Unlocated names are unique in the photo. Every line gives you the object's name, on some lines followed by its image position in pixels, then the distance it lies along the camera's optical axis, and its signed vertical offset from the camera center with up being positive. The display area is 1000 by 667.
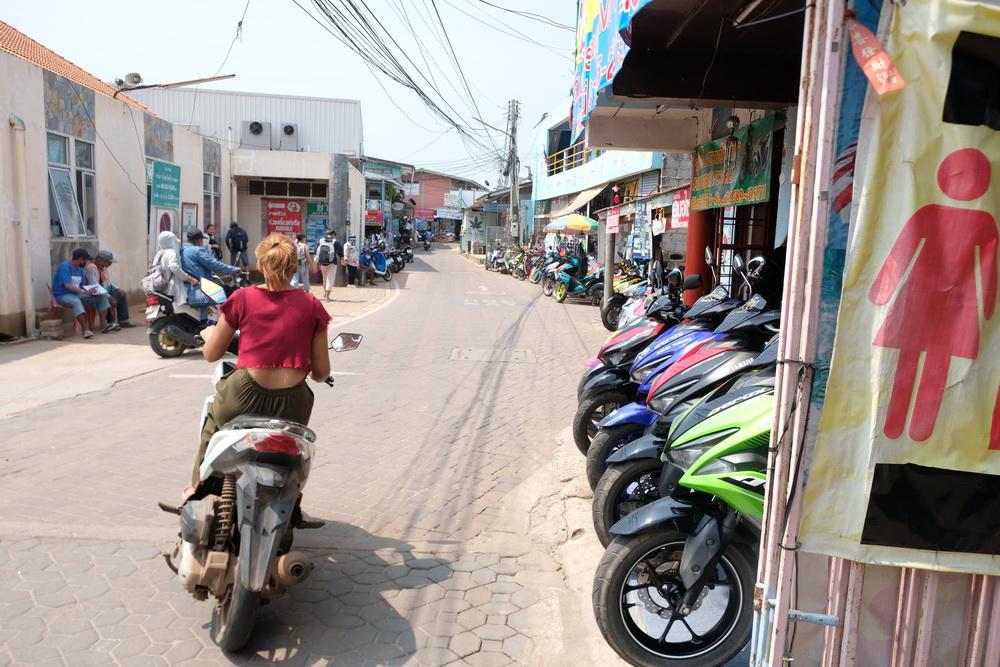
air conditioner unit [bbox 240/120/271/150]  32.50 +4.01
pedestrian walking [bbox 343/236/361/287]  21.83 -0.59
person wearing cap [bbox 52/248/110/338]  11.27 -0.96
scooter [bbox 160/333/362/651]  3.04 -1.19
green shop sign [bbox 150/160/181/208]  15.70 +0.88
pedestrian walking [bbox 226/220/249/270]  21.25 -0.34
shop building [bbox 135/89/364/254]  23.44 +2.38
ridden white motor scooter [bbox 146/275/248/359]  9.84 -1.27
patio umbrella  22.19 +0.51
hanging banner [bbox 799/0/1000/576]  2.07 -0.22
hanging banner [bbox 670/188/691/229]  12.45 +0.60
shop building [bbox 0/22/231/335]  10.71 +0.88
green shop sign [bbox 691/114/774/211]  7.54 +0.84
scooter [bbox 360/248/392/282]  23.33 -0.88
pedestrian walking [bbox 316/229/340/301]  18.45 -0.63
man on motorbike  9.89 -0.49
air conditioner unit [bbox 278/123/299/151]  32.69 +4.03
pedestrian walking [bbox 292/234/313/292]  18.23 -0.96
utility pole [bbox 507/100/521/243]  35.22 +2.82
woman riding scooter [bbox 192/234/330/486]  3.40 -0.50
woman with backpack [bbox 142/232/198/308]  9.80 -0.64
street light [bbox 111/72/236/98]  15.55 +2.93
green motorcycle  2.97 -1.28
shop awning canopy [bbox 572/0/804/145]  5.43 +1.59
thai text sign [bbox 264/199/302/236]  24.69 +0.50
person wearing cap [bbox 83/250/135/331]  11.81 -1.02
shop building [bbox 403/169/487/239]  73.56 +3.79
